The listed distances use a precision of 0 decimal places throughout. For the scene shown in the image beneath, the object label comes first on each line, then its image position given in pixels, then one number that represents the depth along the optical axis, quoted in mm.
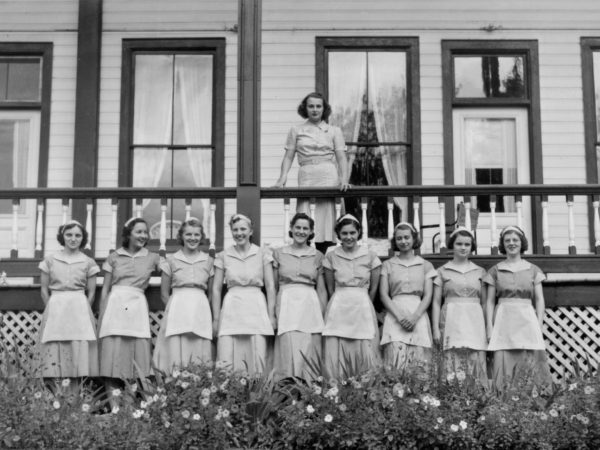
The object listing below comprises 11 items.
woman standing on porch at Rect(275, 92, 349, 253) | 9617
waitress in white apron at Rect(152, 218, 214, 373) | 8539
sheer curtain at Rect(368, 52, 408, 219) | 12250
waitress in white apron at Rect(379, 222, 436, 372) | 8492
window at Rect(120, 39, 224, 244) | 12266
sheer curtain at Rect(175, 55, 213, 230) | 12312
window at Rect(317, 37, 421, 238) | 12227
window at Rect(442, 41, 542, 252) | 12195
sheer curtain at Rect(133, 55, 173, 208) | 12312
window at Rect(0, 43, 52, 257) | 12234
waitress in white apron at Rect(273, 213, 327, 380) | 8484
